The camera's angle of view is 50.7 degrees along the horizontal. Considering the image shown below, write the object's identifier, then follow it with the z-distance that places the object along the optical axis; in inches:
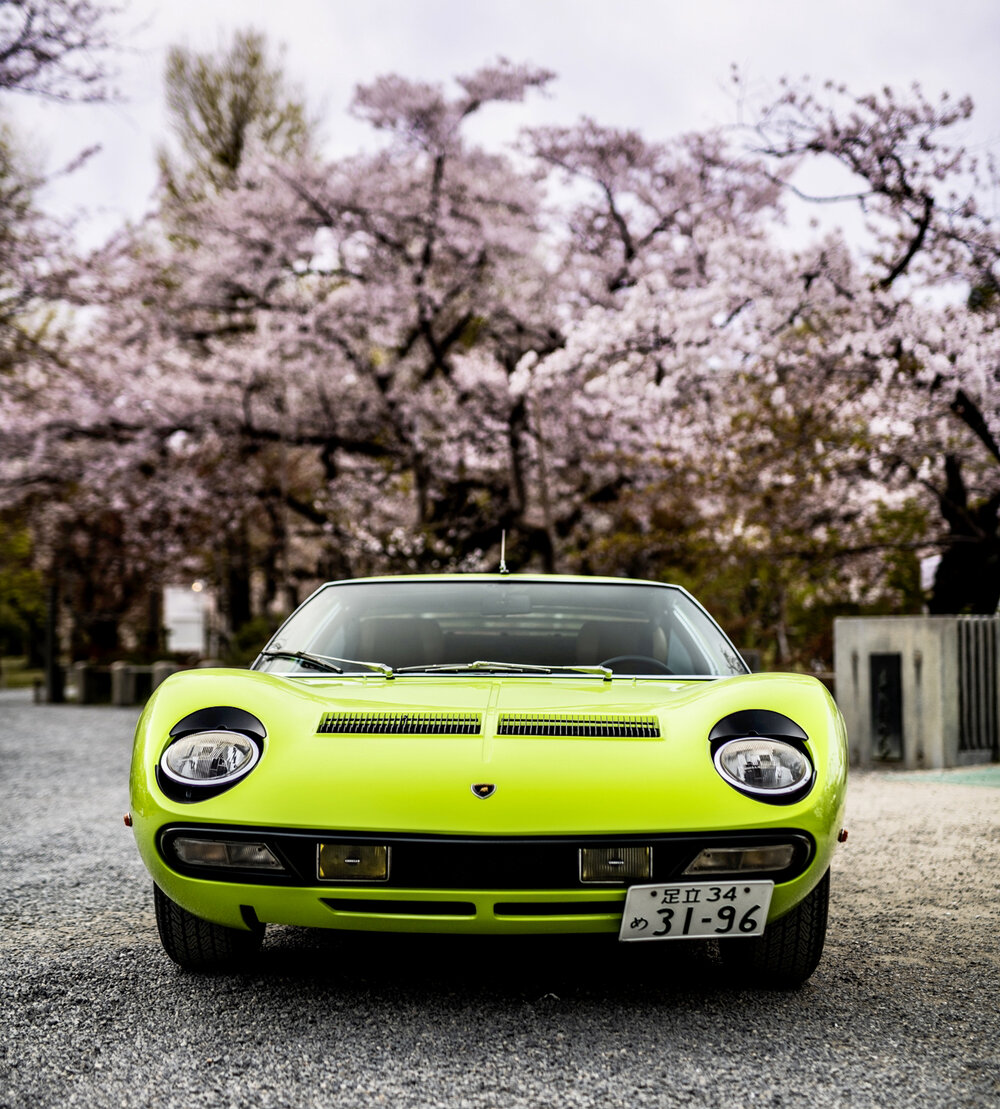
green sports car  92.3
